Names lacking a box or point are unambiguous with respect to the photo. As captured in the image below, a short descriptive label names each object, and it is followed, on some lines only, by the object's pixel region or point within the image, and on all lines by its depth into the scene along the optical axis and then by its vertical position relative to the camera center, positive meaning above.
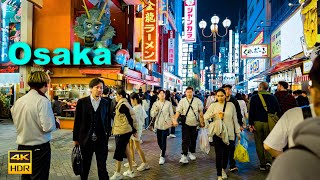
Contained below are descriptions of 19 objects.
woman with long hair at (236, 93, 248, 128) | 11.71 -0.58
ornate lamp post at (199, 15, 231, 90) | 22.91 +5.24
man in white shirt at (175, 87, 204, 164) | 8.55 -0.64
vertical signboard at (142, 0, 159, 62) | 22.39 +4.20
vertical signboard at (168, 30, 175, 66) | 38.92 +5.67
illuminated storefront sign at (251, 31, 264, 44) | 40.62 +7.50
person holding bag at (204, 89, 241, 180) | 6.79 -0.63
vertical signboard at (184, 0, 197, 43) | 42.66 +9.93
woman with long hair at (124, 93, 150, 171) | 7.77 -0.99
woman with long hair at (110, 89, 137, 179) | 6.82 -0.72
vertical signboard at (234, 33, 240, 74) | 72.31 +8.85
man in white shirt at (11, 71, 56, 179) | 4.15 -0.38
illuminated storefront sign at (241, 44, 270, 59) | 30.45 +4.11
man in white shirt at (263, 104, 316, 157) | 2.72 -0.34
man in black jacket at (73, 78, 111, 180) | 5.31 -0.60
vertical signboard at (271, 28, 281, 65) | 28.00 +4.39
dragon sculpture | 17.25 +3.56
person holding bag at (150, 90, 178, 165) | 8.59 -0.73
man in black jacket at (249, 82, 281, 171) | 7.59 -0.56
